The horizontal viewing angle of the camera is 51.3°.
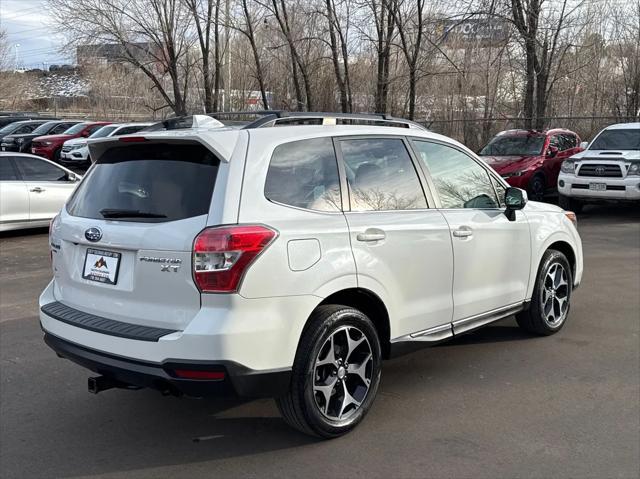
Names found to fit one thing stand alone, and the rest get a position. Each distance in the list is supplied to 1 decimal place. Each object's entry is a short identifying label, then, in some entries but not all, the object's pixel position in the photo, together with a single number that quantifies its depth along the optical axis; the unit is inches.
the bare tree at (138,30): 1031.6
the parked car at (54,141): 956.0
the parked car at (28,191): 443.5
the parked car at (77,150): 900.0
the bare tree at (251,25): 966.4
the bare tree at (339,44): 860.1
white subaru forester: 132.1
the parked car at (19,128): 1194.1
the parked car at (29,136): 1040.9
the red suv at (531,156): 549.3
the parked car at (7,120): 1363.2
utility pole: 982.9
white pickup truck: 493.7
